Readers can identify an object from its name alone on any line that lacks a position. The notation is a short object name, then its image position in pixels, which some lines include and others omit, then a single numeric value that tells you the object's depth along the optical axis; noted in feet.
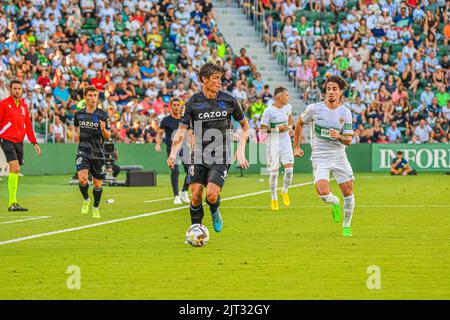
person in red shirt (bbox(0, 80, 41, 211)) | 68.13
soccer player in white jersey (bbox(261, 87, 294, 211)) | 71.05
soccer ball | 44.04
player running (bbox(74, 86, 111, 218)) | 61.62
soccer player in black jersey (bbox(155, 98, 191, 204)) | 72.74
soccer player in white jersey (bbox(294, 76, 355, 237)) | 49.47
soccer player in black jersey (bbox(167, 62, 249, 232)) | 44.70
